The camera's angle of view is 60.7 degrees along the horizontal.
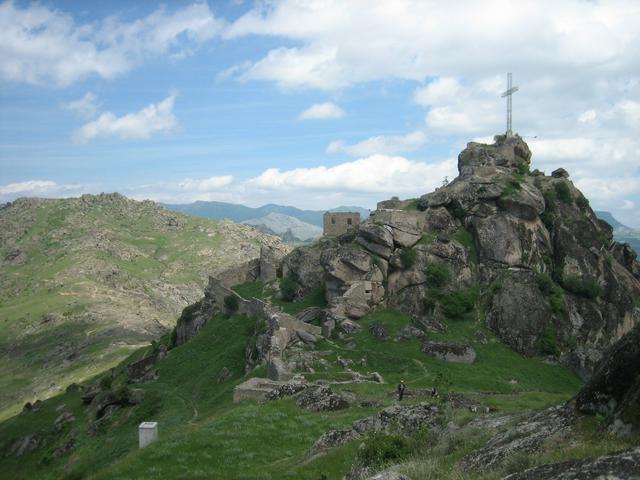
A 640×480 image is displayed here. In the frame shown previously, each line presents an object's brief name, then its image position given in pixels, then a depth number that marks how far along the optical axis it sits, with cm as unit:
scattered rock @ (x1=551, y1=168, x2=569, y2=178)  7112
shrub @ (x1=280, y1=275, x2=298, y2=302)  6706
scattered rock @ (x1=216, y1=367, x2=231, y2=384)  5328
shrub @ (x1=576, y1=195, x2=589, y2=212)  6719
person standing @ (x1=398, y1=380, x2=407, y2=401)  3297
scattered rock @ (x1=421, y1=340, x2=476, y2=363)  4912
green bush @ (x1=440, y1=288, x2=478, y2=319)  5450
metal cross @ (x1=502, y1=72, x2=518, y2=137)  7644
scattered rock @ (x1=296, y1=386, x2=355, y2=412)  3058
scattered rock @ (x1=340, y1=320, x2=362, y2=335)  5288
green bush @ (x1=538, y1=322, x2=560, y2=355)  5284
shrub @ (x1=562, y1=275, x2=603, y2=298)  5841
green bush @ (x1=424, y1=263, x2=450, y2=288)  5641
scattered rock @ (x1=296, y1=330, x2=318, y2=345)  5166
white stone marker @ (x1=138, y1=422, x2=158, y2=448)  2844
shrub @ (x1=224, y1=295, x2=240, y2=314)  7006
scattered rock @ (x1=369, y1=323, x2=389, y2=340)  5175
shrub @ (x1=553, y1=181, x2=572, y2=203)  6569
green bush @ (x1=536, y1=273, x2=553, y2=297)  5647
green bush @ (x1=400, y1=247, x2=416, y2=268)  5800
